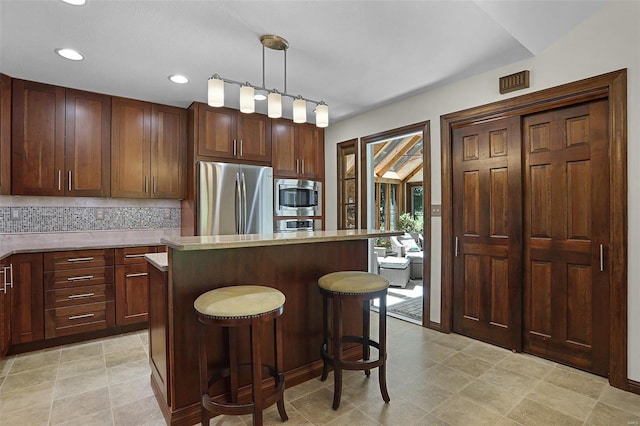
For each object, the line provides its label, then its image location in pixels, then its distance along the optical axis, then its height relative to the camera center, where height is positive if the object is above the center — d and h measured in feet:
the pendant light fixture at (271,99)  7.02 +2.53
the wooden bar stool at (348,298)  6.82 -1.92
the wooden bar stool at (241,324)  5.44 -1.93
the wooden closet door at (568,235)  7.95 -0.60
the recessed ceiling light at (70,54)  8.54 +4.08
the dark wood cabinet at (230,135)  12.39 +2.98
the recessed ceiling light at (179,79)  10.07 +4.05
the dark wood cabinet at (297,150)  14.35 +2.76
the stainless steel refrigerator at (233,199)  12.28 +0.50
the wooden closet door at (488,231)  9.50 -0.60
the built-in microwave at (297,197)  14.32 +0.63
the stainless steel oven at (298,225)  14.37 -0.58
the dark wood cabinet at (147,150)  11.76 +2.27
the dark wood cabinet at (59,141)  10.28 +2.29
